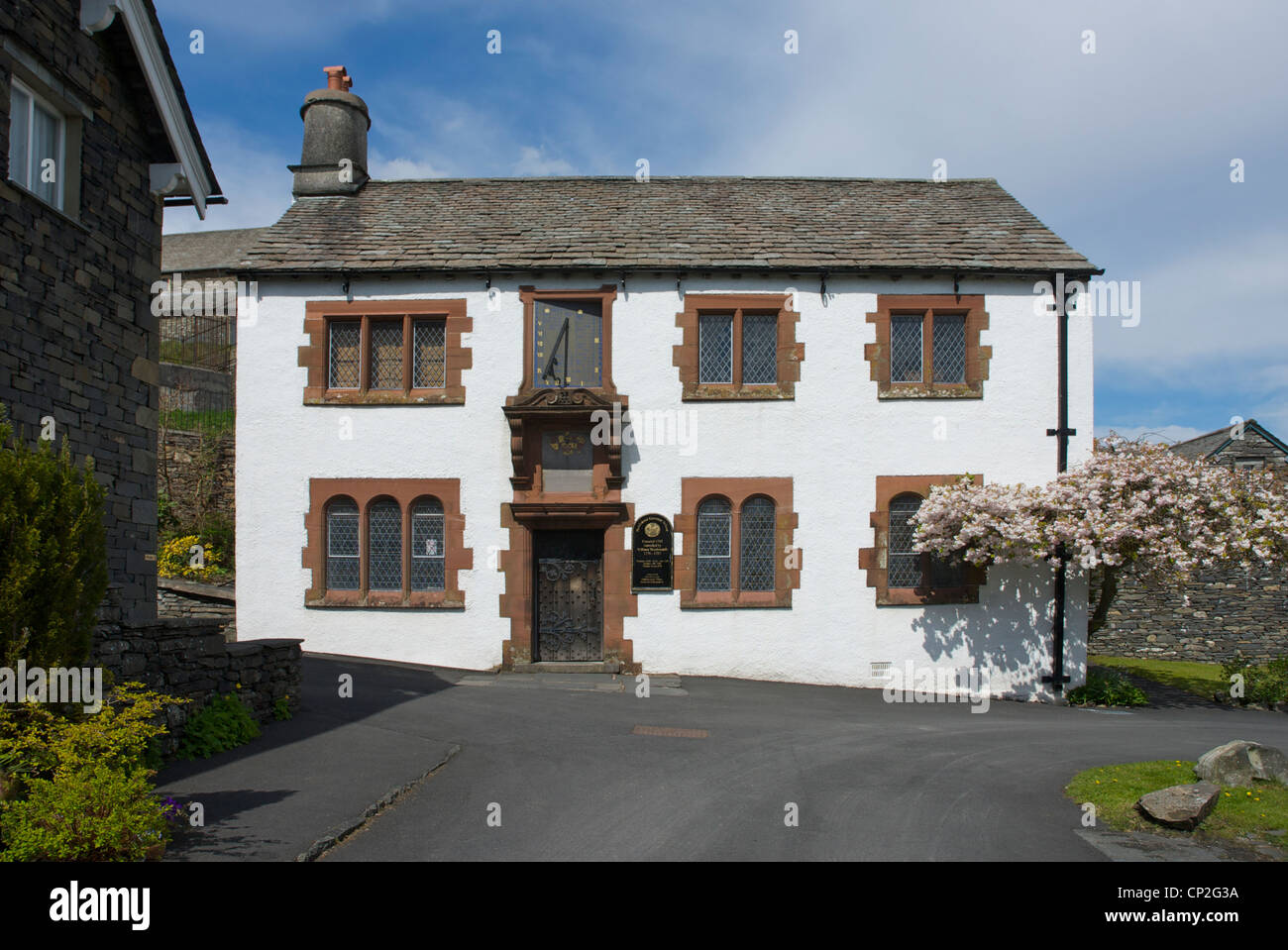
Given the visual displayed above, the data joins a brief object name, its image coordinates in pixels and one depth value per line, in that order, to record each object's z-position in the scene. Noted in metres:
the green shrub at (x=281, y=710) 10.64
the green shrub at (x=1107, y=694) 15.54
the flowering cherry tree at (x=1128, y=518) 13.98
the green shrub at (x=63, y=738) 6.32
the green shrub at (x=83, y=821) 5.59
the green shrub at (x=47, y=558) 6.30
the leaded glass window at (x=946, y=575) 16.00
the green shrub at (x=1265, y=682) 15.77
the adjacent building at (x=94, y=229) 8.98
